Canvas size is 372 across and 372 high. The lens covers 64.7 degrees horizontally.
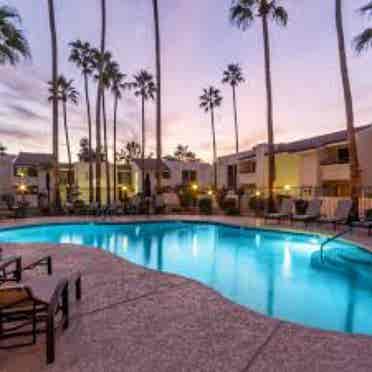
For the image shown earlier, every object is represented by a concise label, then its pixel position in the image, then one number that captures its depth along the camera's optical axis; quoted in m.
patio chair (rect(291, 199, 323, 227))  11.29
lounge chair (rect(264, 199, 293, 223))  12.47
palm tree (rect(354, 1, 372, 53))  10.73
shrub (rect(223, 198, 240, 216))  16.14
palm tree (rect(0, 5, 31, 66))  11.37
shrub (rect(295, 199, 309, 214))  12.85
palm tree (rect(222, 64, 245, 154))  28.33
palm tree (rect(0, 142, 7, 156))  44.81
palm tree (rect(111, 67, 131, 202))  25.04
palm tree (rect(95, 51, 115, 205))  21.14
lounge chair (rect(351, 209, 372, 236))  9.24
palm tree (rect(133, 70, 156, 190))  26.78
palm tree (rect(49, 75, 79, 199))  26.59
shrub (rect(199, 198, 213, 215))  16.66
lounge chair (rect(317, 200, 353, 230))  10.45
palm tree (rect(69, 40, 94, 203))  21.45
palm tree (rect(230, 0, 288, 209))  14.51
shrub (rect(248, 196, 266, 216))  15.89
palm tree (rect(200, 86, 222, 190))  30.55
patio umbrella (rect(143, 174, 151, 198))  17.16
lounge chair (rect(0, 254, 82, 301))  3.91
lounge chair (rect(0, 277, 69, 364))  2.57
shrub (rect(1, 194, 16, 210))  15.62
